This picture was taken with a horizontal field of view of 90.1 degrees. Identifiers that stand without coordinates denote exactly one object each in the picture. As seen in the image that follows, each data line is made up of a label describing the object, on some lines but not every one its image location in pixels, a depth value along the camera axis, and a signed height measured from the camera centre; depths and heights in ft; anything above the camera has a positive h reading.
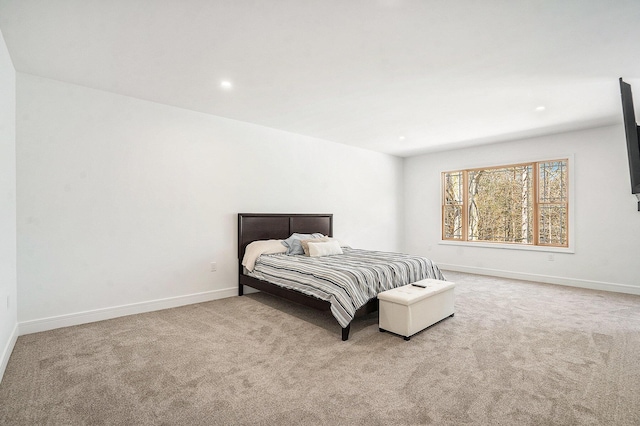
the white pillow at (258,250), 14.70 -1.72
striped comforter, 10.38 -2.32
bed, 10.51 -2.12
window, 18.42 +0.42
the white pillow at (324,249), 14.92 -1.72
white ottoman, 10.01 -3.16
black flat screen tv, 9.96 +2.11
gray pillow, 15.70 -1.54
